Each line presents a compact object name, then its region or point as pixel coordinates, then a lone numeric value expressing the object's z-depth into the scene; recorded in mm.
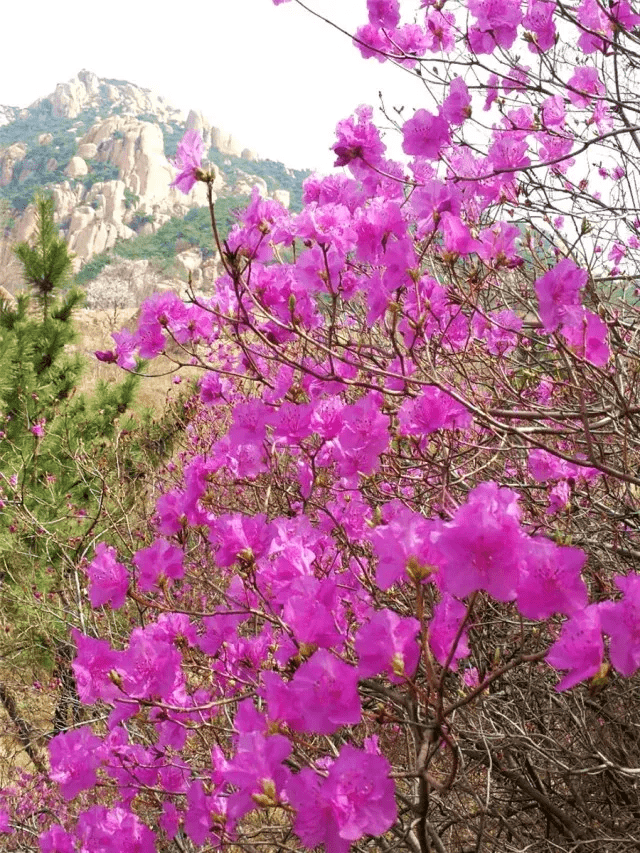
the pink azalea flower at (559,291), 501
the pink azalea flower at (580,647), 381
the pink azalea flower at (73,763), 544
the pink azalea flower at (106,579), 582
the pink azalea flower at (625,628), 376
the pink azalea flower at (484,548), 374
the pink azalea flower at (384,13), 755
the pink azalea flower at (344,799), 393
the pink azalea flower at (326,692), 400
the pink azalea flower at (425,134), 694
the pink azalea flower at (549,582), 383
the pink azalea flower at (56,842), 570
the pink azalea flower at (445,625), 431
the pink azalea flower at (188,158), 573
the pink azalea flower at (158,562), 568
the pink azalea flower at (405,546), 397
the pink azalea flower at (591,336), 503
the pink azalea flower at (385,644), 396
